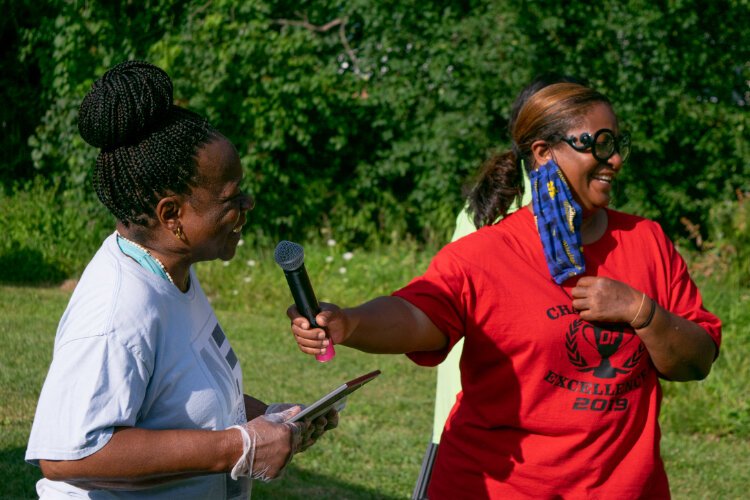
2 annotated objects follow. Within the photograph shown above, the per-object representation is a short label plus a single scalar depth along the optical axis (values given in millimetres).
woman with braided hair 4359
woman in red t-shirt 5517
